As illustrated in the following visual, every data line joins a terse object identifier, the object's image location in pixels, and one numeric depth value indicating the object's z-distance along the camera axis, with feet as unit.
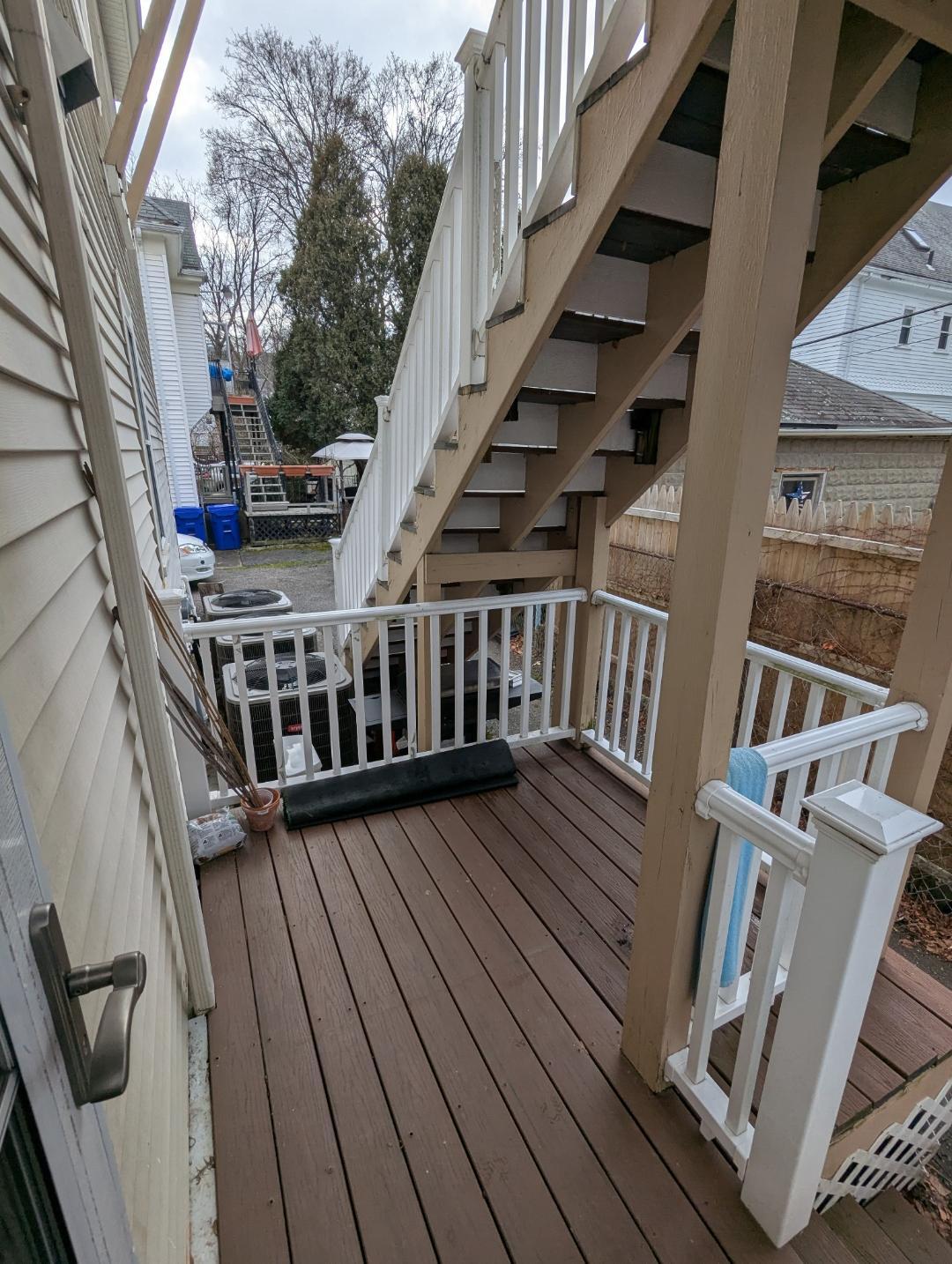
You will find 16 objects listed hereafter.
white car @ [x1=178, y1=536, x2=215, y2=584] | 26.78
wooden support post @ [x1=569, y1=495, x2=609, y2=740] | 9.66
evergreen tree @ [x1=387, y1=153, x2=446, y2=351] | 39.96
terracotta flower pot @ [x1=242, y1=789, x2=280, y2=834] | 8.01
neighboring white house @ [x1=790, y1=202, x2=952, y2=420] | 29.73
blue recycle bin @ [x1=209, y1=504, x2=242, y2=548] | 37.22
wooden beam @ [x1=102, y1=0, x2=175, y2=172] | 7.43
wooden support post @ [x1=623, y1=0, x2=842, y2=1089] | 3.14
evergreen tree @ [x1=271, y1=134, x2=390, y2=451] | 41.75
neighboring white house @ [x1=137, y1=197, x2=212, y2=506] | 28.25
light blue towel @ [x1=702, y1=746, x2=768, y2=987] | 4.52
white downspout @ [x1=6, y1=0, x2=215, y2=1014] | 3.09
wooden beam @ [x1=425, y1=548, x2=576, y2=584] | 9.31
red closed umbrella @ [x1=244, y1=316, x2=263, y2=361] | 56.39
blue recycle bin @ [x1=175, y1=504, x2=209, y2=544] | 33.88
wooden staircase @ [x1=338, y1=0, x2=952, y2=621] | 4.42
